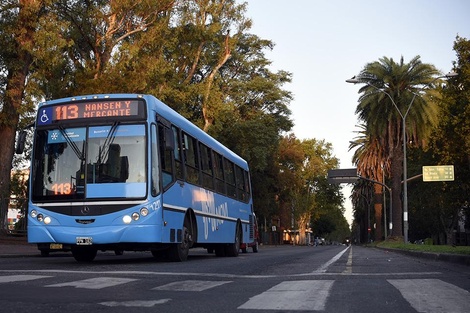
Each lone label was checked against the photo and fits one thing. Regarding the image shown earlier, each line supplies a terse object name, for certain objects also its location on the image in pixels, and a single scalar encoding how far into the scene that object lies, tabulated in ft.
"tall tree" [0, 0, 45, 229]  76.38
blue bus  40.98
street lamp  106.01
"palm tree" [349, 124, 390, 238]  177.05
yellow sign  126.62
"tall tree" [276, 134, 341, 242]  275.80
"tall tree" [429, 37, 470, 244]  116.88
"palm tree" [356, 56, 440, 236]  130.93
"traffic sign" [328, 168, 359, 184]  164.25
